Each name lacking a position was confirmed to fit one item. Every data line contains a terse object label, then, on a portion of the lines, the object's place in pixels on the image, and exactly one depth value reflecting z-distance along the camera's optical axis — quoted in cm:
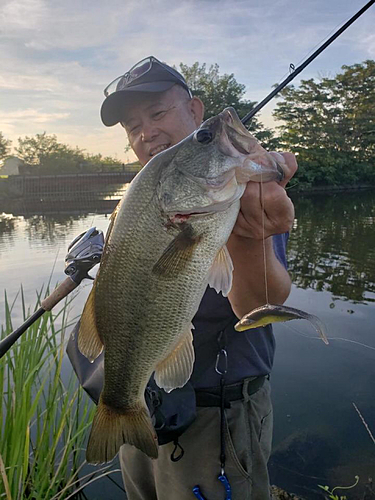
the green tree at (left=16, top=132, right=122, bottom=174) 6569
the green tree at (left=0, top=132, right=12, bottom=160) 6022
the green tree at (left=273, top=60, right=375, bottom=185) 4109
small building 7412
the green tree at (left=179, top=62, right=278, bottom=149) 4459
